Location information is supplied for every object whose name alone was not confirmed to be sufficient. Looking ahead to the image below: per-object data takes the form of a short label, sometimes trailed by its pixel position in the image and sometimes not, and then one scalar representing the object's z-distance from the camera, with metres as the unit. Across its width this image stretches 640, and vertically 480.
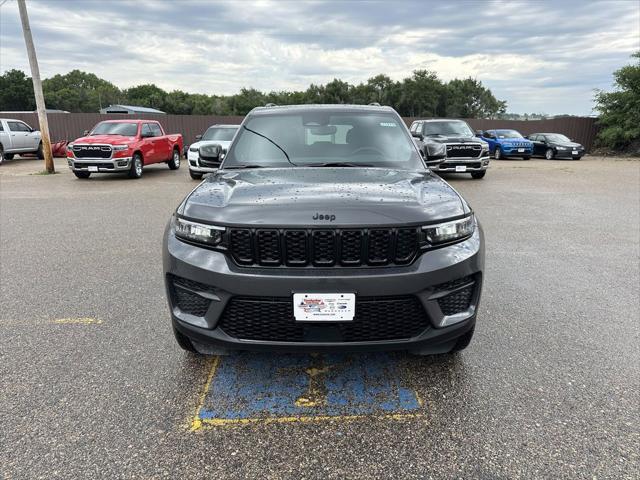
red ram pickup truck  12.66
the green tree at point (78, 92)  98.44
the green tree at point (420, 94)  69.00
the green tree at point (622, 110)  25.78
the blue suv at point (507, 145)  21.73
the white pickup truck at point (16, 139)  18.12
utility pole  14.21
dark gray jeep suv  2.22
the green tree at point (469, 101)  73.31
